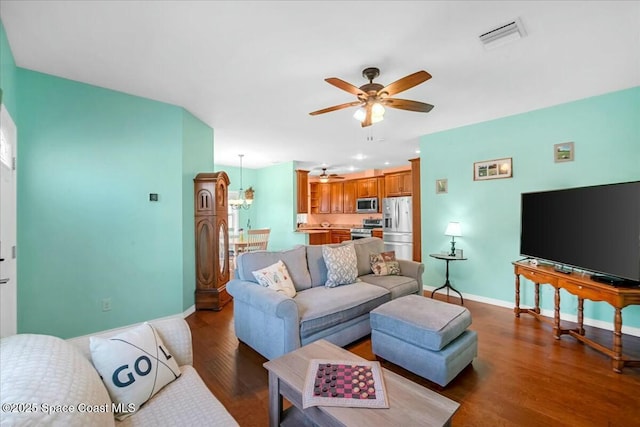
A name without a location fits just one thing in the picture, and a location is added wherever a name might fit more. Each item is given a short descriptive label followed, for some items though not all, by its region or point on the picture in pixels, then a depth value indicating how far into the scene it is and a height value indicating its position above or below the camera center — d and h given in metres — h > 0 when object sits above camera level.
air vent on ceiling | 1.91 +1.27
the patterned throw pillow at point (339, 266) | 3.12 -0.69
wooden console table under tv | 2.26 -0.82
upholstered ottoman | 2.05 -1.07
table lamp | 4.07 -0.37
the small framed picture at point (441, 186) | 4.45 +0.34
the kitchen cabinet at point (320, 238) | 8.10 -0.92
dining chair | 5.45 -0.65
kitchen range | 7.58 -0.61
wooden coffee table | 1.18 -0.93
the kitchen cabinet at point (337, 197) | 8.78 +0.35
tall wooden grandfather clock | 3.74 -0.46
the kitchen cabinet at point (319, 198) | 9.08 +0.33
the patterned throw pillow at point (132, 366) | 1.19 -0.74
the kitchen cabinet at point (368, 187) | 7.97 +0.61
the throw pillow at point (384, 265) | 3.62 -0.78
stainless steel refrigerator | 5.88 -0.42
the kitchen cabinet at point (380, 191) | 7.77 +0.47
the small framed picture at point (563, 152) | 3.32 +0.67
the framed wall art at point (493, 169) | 3.79 +0.54
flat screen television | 2.33 -0.23
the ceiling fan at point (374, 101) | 2.31 +0.97
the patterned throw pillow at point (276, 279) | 2.64 -0.70
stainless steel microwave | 7.80 +0.07
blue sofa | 2.27 -0.92
